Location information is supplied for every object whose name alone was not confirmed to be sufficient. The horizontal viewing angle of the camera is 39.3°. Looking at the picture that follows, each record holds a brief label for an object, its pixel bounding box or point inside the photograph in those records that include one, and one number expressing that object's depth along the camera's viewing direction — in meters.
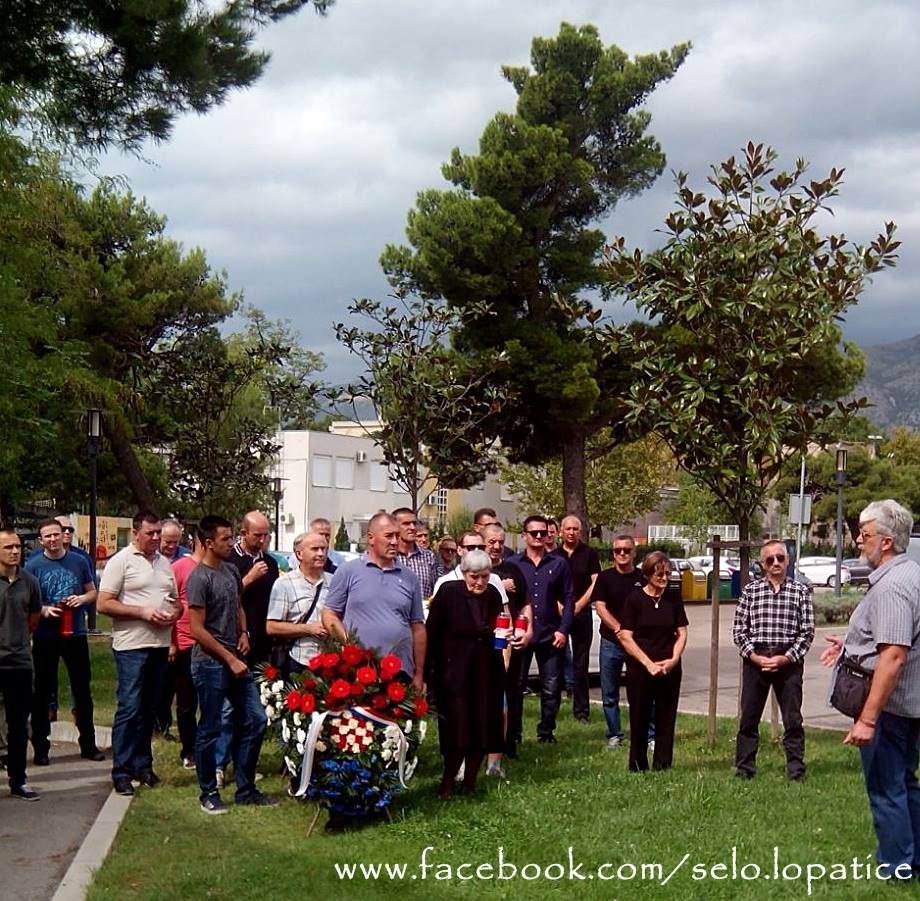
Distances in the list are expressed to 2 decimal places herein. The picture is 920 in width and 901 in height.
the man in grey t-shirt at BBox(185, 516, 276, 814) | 8.62
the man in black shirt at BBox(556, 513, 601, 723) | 12.62
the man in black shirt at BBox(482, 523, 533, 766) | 10.48
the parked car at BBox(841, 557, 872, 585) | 52.41
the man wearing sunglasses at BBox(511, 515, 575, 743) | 11.46
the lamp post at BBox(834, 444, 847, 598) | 33.81
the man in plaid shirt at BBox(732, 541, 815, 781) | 9.70
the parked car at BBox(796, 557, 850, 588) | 51.22
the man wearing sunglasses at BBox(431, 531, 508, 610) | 9.77
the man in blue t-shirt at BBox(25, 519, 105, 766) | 10.69
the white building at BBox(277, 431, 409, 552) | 69.62
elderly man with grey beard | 6.29
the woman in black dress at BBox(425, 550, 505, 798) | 8.86
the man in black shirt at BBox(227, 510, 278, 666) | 9.82
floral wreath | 7.98
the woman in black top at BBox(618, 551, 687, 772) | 9.95
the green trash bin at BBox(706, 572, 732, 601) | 41.84
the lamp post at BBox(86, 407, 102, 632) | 22.50
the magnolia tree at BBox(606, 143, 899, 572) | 11.19
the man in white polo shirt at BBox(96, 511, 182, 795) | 9.45
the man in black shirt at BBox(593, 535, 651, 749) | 11.04
